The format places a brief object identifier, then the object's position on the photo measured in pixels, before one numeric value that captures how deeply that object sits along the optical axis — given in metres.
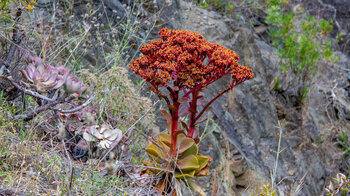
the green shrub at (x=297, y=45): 6.17
